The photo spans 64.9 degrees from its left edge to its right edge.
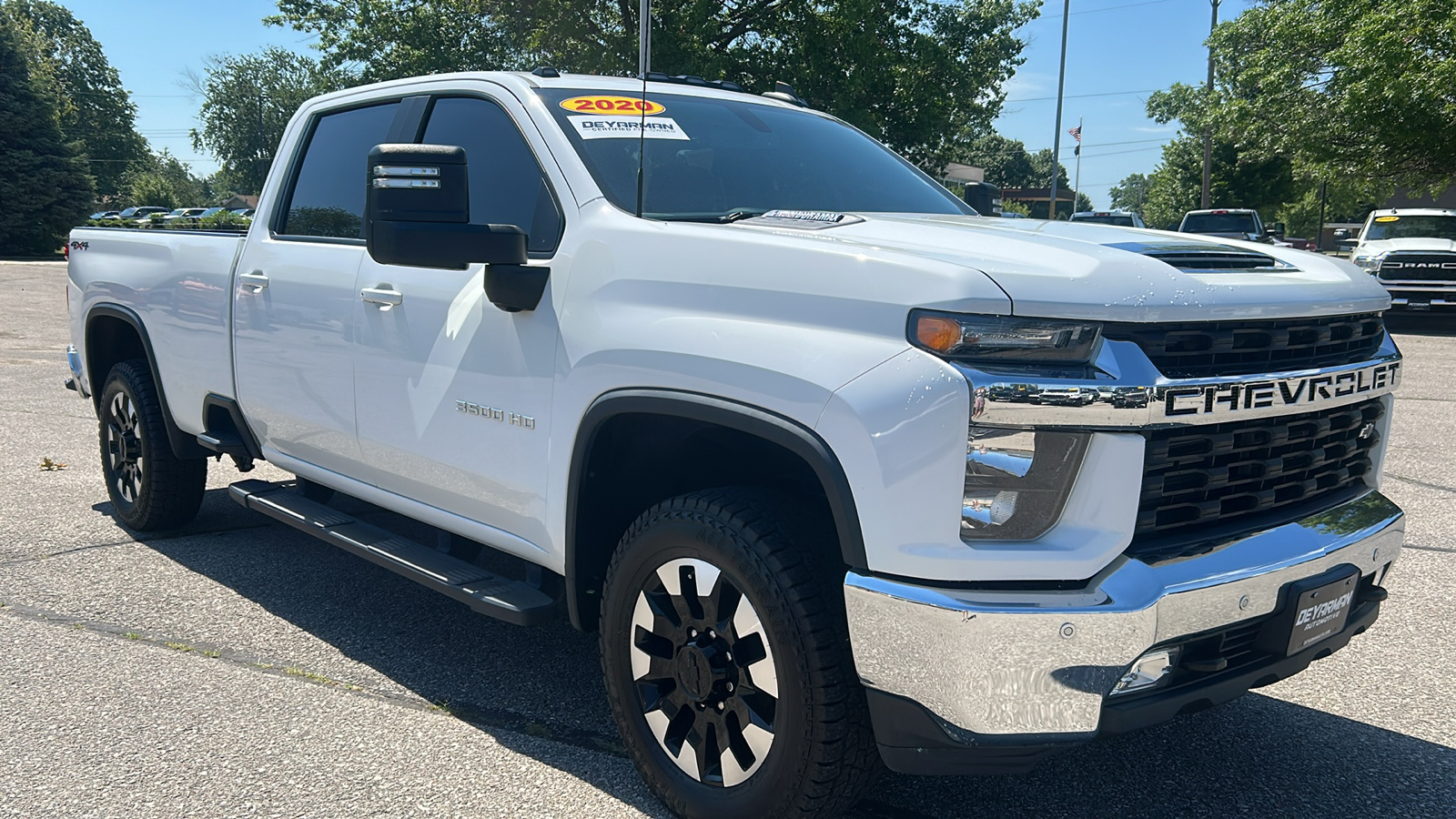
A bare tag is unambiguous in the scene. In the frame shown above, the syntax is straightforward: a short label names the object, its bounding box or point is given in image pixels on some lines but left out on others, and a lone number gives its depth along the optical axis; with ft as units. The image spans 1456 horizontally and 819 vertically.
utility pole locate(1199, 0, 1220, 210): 128.16
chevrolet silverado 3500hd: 7.42
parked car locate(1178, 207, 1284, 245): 75.46
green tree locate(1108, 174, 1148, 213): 482.69
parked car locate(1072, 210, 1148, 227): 65.00
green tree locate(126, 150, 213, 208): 200.75
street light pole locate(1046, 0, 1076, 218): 136.26
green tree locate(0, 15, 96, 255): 114.32
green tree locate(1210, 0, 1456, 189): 62.08
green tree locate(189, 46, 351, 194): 278.67
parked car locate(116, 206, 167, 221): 160.74
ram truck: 55.26
